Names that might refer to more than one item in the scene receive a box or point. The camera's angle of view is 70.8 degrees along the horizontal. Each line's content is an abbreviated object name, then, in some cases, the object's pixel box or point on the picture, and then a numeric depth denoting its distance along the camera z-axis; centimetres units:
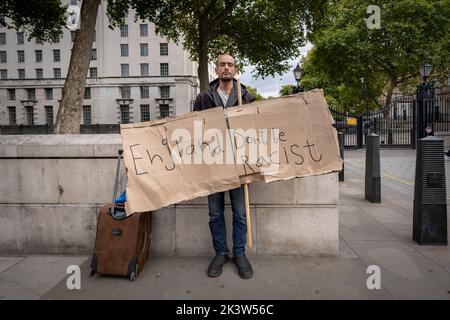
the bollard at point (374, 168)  652
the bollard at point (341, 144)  842
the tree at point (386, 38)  2186
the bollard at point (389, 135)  1875
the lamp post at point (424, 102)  1584
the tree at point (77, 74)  774
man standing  348
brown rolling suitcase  335
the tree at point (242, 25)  1923
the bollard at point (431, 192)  411
